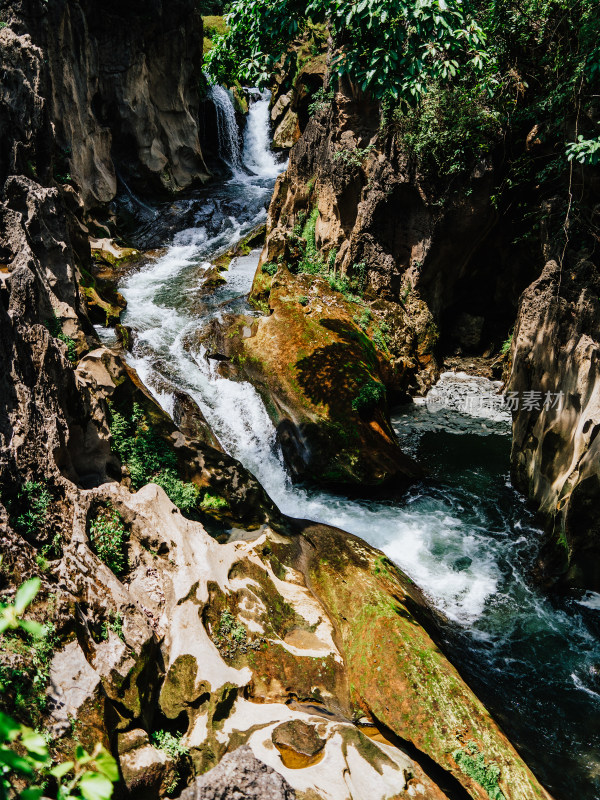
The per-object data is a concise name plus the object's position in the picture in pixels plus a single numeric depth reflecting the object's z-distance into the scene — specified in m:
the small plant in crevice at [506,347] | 13.11
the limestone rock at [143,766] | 3.89
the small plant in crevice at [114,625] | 4.59
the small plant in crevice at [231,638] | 5.37
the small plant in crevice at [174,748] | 4.26
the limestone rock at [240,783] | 3.04
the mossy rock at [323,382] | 9.57
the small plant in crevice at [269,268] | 14.12
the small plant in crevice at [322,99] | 14.03
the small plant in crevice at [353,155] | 12.93
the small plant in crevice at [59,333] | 7.29
